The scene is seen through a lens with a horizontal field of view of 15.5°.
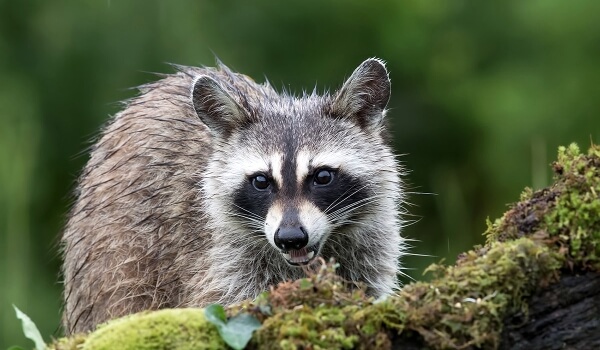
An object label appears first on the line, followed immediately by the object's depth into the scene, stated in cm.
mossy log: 756
